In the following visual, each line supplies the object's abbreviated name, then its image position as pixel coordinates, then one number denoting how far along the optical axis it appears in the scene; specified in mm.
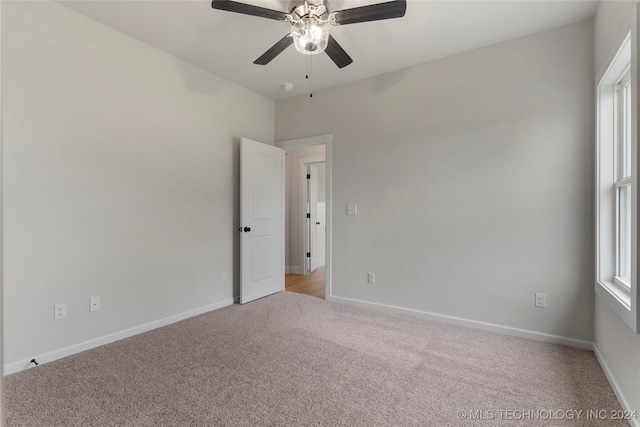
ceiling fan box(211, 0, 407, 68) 2131
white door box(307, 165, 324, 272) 5777
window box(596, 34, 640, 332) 2299
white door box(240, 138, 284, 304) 3932
